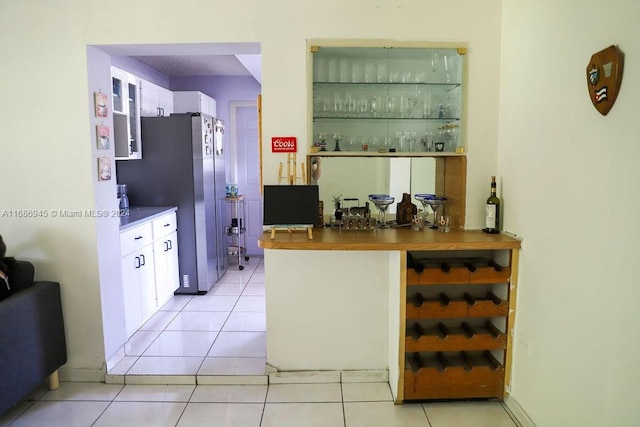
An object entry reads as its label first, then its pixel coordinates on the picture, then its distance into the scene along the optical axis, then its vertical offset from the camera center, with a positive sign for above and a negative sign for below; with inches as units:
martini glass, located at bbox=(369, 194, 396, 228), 114.0 -8.1
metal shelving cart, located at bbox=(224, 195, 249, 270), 220.1 -30.8
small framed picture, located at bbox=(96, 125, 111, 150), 109.9 +8.1
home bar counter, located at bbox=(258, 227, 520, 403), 99.0 -33.7
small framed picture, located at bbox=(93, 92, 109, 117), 108.8 +16.2
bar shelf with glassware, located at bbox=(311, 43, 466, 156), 107.8 +17.0
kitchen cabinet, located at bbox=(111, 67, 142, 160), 151.5 +20.3
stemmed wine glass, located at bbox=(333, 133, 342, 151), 110.6 +7.8
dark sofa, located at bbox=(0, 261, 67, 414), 90.3 -36.6
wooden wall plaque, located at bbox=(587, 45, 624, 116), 64.5 +14.0
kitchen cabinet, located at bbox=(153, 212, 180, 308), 155.1 -32.0
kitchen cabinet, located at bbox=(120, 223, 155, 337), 131.0 -32.8
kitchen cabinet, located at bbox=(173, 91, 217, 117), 199.0 +30.2
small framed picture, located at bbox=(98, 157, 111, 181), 110.0 +0.2
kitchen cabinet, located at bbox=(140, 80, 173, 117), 170.6 +28.2
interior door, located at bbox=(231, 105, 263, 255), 236.7 +2.9
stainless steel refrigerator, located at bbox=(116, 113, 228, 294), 170.7 -3.4
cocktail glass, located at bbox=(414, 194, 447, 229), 111.7 -8.2
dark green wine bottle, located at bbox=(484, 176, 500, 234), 102.9 -10.3
